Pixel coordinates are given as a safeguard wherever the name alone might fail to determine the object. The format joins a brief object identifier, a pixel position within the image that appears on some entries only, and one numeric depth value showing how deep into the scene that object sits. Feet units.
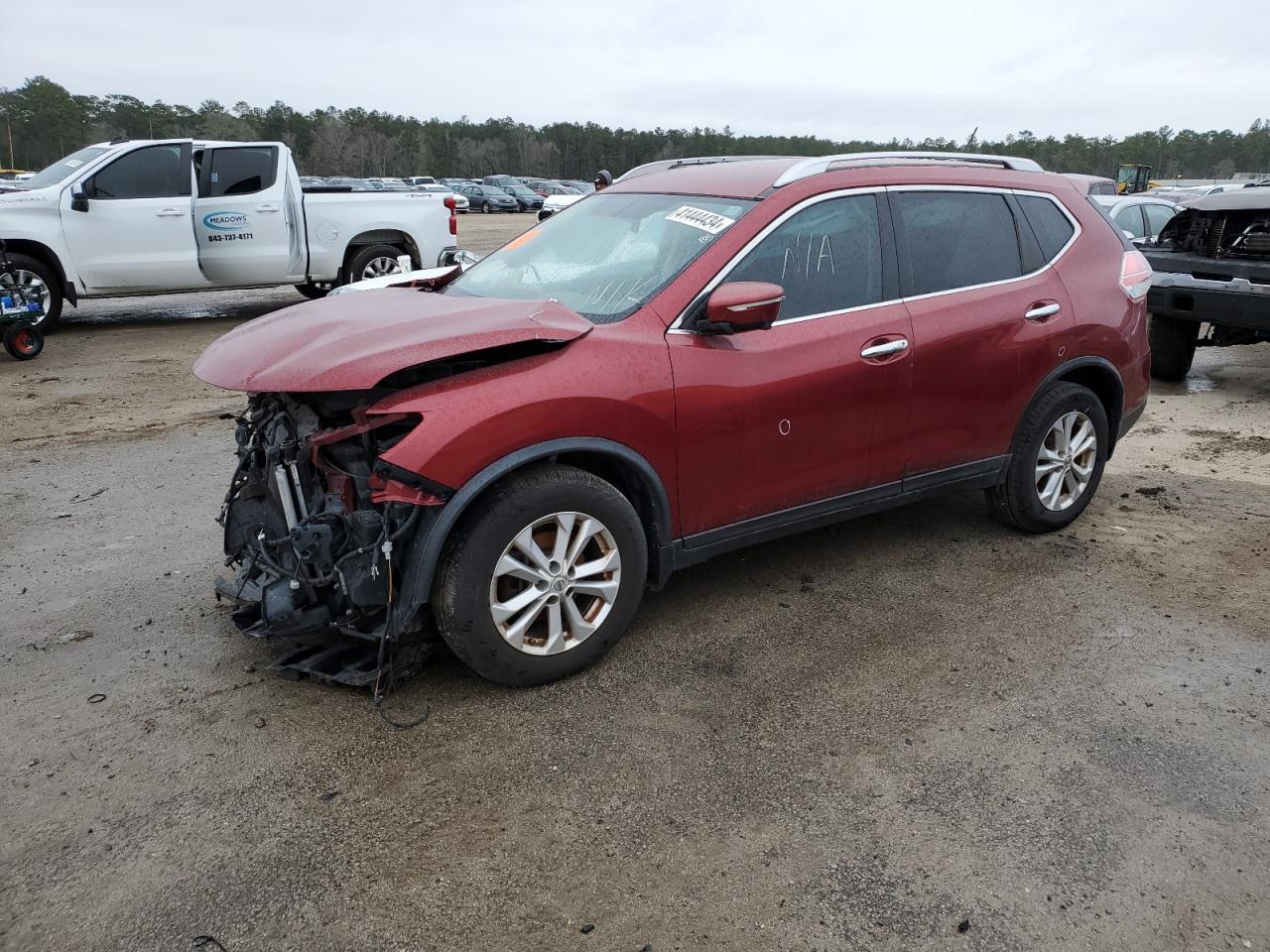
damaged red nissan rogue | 10.15
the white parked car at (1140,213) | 36.35
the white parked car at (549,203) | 30.04
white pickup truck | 31.37
